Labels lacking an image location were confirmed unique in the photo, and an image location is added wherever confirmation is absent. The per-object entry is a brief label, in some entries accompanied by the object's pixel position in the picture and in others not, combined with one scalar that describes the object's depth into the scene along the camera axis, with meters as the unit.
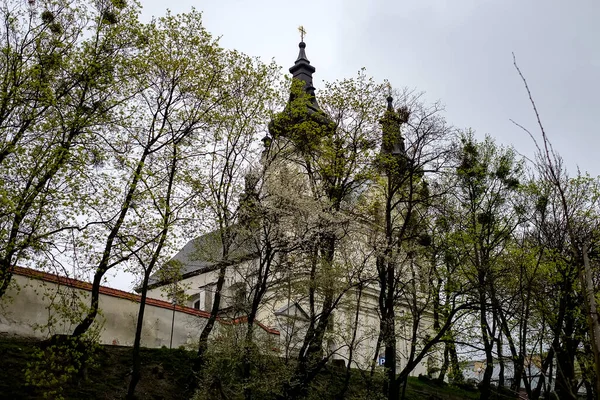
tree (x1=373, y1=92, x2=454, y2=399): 21.48
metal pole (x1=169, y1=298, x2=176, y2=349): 22.45
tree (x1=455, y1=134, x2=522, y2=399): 25.64
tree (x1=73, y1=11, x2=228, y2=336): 16.59
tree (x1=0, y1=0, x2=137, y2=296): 13.66
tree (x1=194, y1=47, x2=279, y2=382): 19.83
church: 19.19
